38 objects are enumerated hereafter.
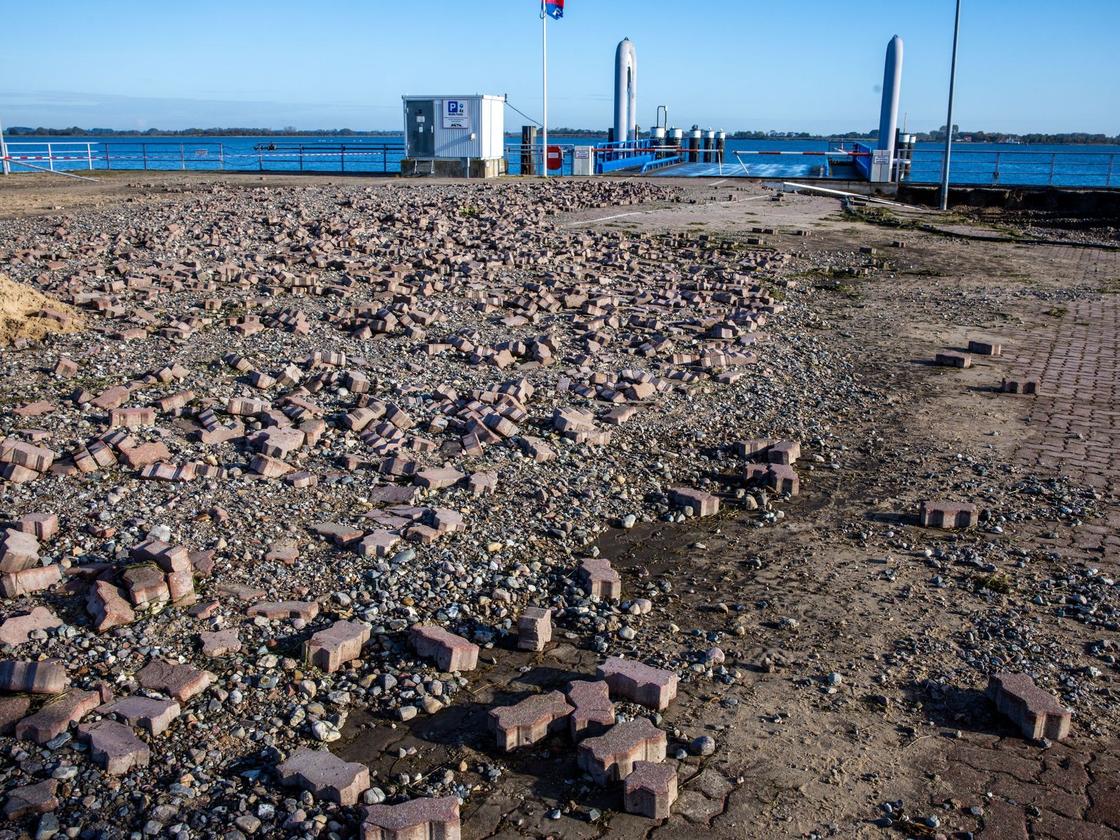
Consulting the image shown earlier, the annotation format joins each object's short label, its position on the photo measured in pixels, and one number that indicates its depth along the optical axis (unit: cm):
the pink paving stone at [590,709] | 383
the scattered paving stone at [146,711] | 378
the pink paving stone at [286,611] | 466
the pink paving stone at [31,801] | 334
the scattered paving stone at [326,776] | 343
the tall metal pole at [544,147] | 3672
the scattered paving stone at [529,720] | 379
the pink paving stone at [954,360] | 1001
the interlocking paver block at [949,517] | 597
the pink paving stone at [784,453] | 700
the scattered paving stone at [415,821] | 320
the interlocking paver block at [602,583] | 504
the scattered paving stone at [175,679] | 401
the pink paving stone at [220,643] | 434
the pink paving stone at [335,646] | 427
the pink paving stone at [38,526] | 527
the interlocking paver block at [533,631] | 454
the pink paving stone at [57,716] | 372
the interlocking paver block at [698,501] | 622
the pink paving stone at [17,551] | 482
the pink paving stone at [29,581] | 474
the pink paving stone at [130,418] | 707
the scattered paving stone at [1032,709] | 385
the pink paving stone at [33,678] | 400
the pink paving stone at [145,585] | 466
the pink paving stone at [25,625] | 433
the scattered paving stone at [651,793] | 340
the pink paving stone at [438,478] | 634
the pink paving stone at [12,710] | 381
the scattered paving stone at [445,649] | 431
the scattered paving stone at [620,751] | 358
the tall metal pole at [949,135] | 2739
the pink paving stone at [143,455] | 635
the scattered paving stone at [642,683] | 403
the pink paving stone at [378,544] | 536
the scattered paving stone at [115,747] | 356
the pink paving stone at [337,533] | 548
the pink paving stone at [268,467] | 636
